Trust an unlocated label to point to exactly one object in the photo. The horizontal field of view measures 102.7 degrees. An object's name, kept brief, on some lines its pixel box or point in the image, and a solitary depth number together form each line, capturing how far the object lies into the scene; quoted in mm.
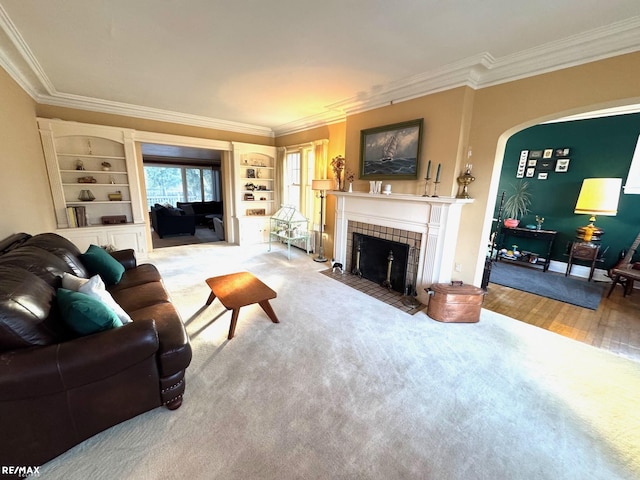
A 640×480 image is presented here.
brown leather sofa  1171
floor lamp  4168
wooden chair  3169
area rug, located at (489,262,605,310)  3445
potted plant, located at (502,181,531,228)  4789
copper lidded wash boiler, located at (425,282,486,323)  2691
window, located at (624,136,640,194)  3768
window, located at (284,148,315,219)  5082
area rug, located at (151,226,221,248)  6021
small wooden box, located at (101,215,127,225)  4449
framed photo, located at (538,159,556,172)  4488
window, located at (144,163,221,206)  9570
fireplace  2939
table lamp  3740
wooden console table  4523
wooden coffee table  2350
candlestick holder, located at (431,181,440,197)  2986
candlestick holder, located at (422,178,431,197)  3053
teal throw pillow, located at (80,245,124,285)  2383
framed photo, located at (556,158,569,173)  4348
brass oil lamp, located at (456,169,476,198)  2816
